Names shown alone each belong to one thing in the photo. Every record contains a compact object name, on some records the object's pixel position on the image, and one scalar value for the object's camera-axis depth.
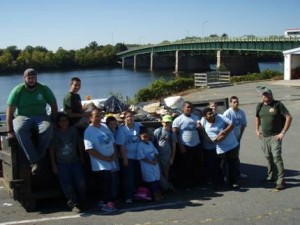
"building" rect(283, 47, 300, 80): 36.52
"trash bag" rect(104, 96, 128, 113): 10.04
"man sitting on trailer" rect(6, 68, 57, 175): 6.64
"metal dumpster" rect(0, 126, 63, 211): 6.82
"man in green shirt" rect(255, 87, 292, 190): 8.04
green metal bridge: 59.39
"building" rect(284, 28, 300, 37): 113.31
